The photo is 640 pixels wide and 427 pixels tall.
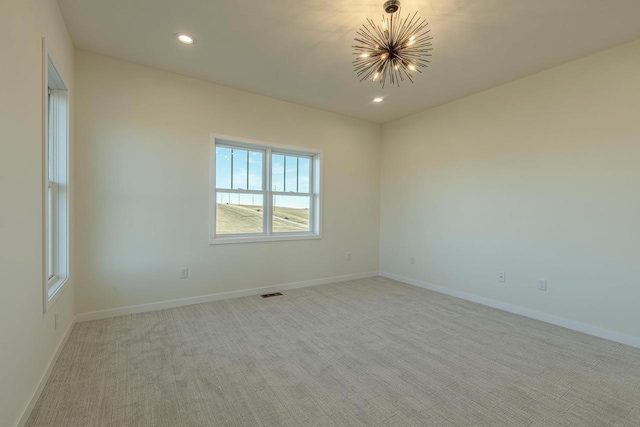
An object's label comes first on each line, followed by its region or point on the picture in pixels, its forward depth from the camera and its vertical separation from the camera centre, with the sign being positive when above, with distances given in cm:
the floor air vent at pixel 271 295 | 398 -127
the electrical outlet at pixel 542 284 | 323 -83
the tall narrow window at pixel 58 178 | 248 +19
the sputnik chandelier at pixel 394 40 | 226 +155
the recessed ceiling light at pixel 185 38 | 268 +157
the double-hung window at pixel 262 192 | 393 +20
